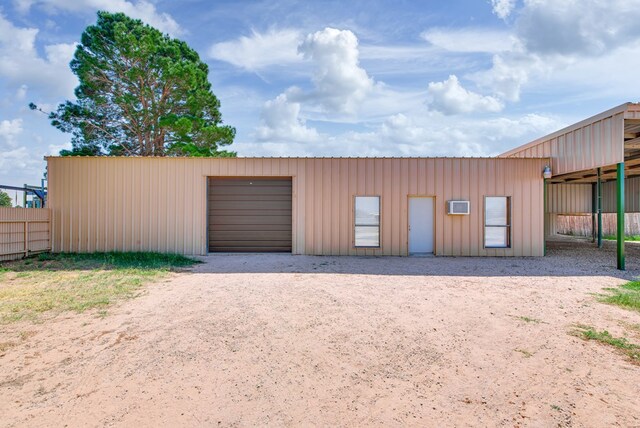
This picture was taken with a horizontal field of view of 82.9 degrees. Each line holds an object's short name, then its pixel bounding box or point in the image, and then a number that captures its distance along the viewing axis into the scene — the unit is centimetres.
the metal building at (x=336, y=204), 1086
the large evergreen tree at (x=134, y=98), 1719
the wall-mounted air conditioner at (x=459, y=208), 1068
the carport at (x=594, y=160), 863
